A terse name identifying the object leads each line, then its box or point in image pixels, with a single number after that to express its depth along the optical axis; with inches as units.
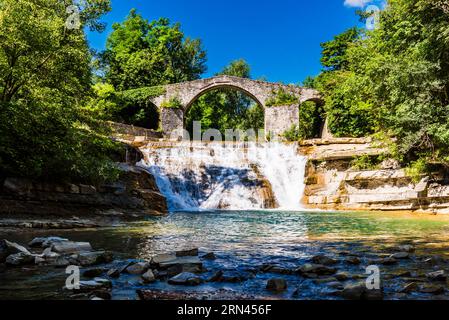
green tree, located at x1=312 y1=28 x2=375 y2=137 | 927.0
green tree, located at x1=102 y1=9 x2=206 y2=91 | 1498.5
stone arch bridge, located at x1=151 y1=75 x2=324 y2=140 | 1275.8
